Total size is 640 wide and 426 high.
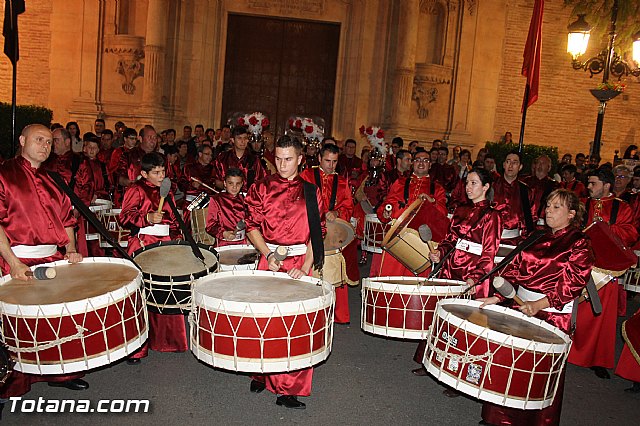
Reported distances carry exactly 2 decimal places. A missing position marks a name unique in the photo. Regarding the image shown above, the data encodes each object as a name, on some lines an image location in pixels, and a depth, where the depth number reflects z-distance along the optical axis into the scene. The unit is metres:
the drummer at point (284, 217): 4.21
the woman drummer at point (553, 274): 3.86
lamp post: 11.12
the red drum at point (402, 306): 4.08
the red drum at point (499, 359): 3.23
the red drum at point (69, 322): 3.12
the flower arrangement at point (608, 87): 11.25
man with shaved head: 3.88
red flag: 7.98
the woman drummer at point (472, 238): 4.56
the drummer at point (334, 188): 6.34
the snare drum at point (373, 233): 7.31
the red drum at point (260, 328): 3.28
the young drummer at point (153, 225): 5.01
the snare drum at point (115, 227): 6.81
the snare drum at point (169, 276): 4.07
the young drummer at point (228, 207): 6.09
